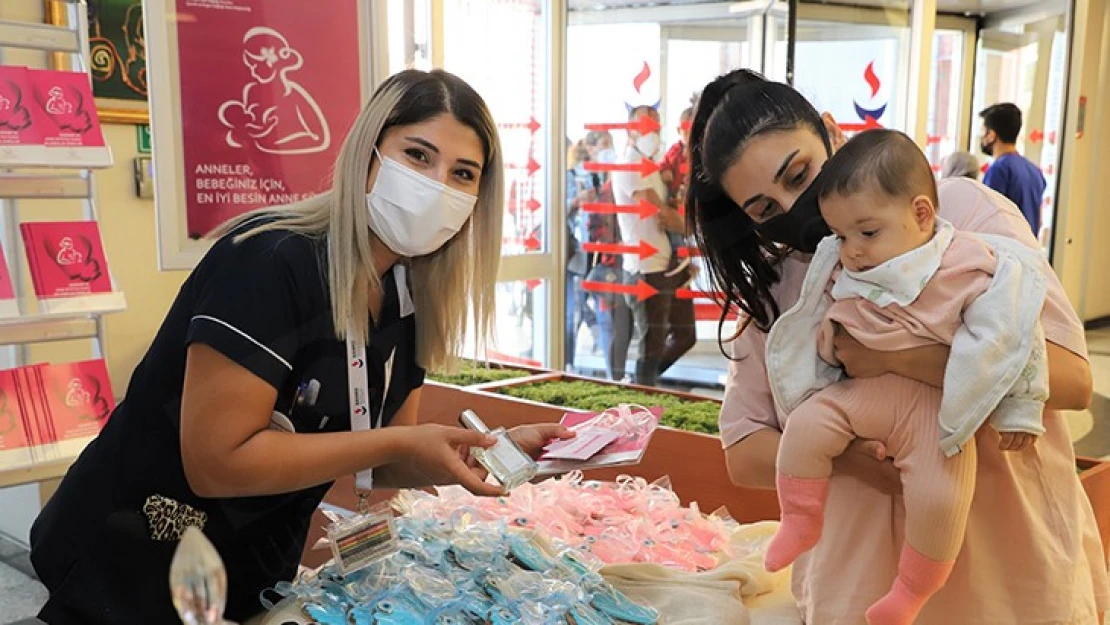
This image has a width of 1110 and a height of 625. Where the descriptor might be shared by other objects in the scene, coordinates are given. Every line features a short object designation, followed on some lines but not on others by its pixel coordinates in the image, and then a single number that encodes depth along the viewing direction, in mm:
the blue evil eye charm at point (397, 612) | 1375
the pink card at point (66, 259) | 2658
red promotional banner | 2920
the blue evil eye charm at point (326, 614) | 1389
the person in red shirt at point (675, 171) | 5629
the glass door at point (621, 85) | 5676
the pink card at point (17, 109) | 2561
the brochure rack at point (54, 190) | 2611
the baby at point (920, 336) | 1203
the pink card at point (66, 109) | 2637
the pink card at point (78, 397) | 2725
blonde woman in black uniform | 1364
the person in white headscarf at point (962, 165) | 5918
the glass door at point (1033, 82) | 7980
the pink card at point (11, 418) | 2641
